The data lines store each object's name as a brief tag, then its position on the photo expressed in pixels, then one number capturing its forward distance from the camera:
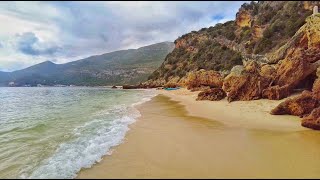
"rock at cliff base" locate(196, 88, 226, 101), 16.42
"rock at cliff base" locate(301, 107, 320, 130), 7.59
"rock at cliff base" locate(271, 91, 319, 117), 9.24
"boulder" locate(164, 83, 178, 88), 48.29
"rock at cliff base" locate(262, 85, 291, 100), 12.52
